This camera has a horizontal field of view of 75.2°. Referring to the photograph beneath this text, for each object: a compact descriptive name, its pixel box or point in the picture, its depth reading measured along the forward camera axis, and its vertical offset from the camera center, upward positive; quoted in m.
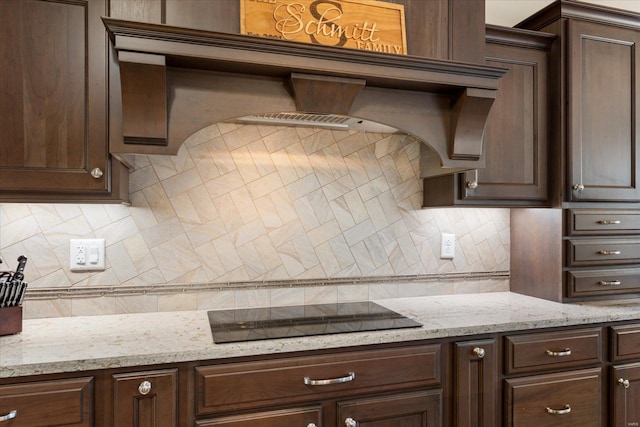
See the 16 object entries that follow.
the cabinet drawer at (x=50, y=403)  1.15 -0.52
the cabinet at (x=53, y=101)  1.37 +0.39
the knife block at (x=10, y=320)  1.39 -0.35
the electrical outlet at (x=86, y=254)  1.70 -0.15
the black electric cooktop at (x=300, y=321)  1.45 -0.40
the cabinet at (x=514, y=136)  1.92 +0.40
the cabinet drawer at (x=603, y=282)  1.96 -0.29
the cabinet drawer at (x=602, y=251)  1.96 -0.14
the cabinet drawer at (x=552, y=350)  1.63 -0.52
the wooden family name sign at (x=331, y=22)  1.49 +0.74
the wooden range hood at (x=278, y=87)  1.34 +0.49
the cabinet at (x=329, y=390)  1.31 -0.57
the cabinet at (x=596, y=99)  1.96 +0.59
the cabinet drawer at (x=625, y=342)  1.79 -0.52
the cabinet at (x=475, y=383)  1.55 -0.62
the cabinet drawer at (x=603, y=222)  1.96 +0.00
